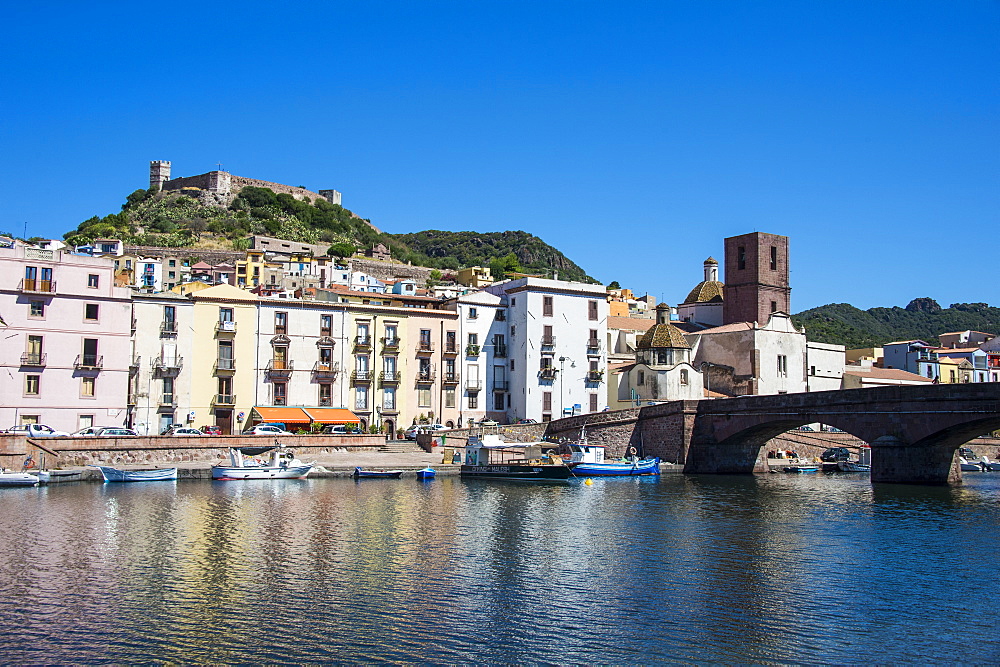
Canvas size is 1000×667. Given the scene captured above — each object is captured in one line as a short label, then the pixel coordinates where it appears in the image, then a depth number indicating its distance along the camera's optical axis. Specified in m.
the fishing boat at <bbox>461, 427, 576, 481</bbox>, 63.00
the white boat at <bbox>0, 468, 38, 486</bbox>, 51.69
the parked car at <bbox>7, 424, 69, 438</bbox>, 56.88
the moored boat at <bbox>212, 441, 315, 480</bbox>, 58.66
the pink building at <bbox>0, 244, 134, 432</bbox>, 60.88
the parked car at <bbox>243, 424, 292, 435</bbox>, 64.12
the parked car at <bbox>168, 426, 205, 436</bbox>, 62.84
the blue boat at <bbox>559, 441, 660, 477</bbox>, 67.06
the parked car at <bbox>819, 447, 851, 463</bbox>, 82.75
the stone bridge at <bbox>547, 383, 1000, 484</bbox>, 54.88
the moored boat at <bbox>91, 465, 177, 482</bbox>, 55.59
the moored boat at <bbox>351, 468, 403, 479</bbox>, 60.31
